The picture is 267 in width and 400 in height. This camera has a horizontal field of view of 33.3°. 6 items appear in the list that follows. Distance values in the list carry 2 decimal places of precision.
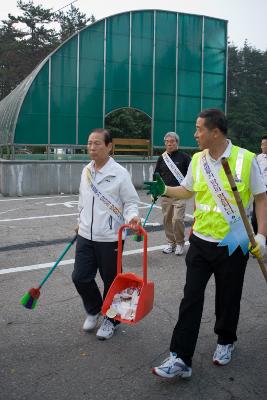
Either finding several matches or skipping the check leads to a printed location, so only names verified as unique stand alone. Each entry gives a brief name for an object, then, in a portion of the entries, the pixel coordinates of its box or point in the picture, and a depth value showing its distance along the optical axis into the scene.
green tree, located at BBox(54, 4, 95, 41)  53.75
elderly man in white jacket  3.89
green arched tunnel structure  16.47
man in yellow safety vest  3.21
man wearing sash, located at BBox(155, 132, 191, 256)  6.88
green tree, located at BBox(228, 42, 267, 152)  53.41
